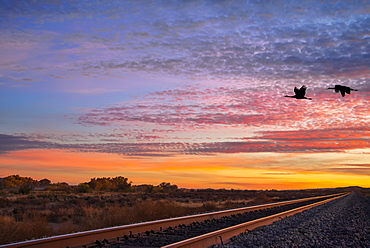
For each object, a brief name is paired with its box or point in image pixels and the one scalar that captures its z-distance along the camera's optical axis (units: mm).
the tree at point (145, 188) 67100
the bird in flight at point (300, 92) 9543
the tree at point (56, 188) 61375
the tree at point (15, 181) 70312
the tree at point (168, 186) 78750
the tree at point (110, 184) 66688
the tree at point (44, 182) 83581
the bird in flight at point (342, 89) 8836
